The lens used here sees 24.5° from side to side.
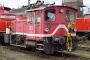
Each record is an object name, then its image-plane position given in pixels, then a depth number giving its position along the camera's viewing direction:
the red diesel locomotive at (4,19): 17.14
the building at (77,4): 50.28
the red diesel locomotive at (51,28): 11.22
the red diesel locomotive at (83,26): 22.34
